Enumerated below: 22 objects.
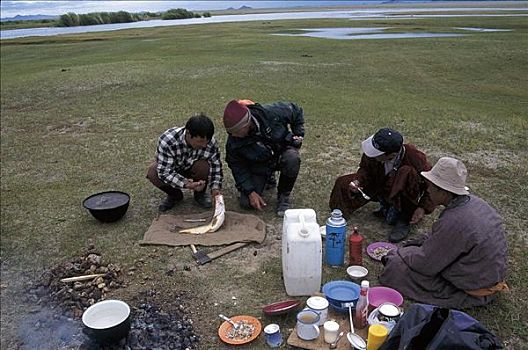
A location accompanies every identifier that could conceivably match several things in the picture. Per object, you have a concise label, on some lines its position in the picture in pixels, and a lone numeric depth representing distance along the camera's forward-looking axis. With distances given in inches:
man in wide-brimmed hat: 123.4
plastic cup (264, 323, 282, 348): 123.7
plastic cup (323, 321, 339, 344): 119.0
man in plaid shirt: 193.0
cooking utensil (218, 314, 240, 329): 131.4
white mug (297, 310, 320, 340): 120.5
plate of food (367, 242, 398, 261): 164.6
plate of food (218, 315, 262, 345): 126.0
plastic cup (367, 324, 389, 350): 110.9
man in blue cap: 169.8
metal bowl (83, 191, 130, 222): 191.8
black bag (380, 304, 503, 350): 89.4
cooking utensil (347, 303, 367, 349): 116.0
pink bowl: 134.4
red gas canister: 155.9
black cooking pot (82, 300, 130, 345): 117.4
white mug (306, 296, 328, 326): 125.0
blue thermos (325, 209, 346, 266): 153.3
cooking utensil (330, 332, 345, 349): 118.6
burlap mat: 179.8
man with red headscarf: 196.5
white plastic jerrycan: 136.6
